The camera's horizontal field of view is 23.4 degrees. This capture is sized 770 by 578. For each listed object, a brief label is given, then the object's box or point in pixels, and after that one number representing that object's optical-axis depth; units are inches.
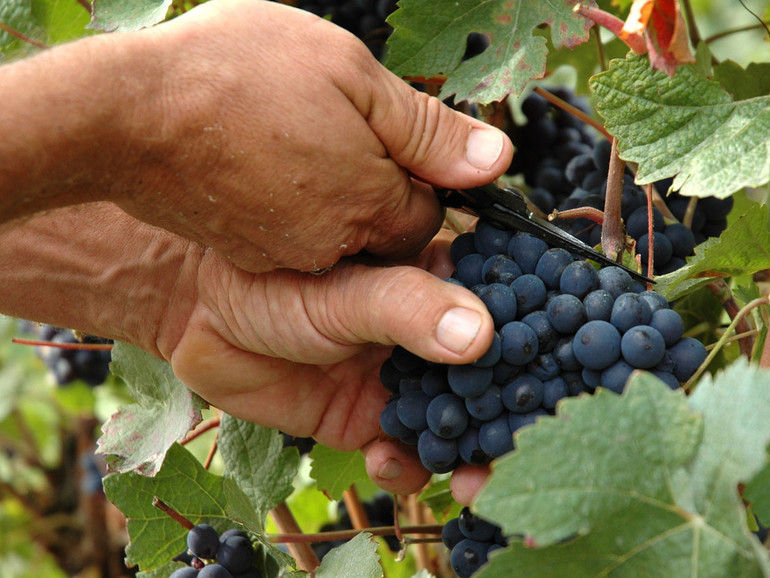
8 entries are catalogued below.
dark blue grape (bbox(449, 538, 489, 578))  26.1
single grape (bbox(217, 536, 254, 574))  28.3
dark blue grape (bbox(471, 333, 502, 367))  25.0
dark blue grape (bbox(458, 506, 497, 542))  26.1
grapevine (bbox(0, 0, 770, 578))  22.8
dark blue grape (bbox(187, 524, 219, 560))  28.4
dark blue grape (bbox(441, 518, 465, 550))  26.8
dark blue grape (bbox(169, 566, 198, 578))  28.5
